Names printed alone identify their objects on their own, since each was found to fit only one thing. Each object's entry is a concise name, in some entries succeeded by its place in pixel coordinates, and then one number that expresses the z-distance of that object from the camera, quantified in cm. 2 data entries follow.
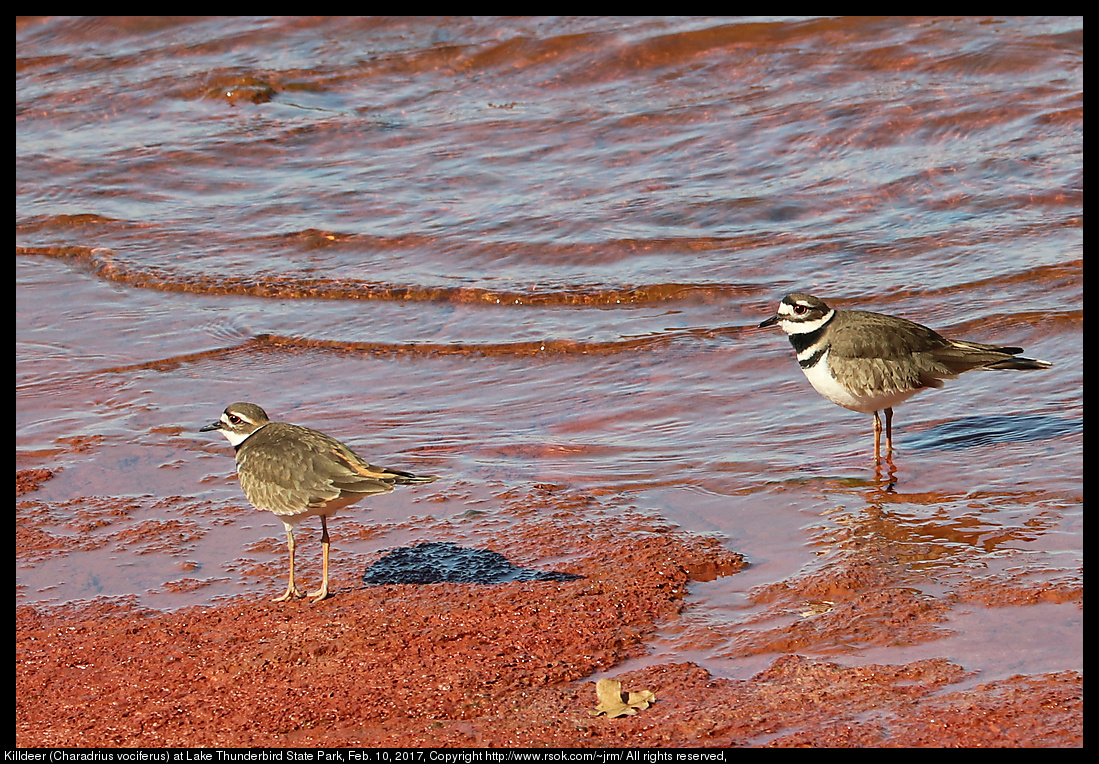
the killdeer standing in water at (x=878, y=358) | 1353
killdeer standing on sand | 1082
